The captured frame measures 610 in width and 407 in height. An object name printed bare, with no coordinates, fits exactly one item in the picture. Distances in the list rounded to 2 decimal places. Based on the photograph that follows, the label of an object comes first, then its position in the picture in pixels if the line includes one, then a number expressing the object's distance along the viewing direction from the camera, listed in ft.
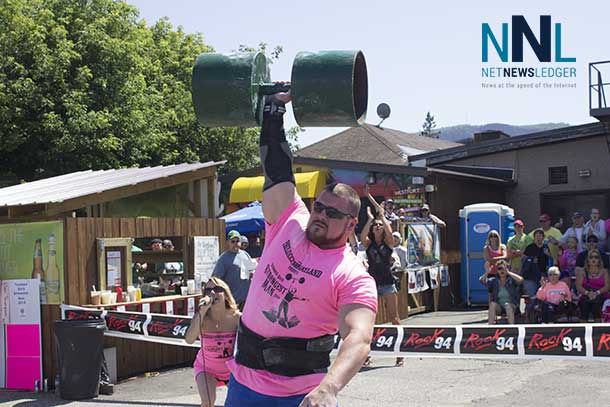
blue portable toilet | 58.03
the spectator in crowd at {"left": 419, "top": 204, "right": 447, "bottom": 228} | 56.65
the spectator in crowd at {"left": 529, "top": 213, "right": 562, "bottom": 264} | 49.22
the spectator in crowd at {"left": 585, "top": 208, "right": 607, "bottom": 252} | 48.03
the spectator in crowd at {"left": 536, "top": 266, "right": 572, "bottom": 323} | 42.32
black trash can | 30.63
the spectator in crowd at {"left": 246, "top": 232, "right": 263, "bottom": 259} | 52.95
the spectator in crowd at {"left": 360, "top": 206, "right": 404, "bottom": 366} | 35.22
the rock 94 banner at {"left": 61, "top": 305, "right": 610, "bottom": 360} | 24.13
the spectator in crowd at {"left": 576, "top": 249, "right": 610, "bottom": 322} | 42.39
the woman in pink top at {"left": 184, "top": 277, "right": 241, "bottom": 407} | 23.21
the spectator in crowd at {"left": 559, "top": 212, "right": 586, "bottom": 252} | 48.47
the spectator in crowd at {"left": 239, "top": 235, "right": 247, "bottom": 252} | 41.08
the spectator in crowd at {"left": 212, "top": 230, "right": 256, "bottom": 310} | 34.60
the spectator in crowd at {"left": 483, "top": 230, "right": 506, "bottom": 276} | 47.44
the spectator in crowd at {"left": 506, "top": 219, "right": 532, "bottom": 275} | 48.98
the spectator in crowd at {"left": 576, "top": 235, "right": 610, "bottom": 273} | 44.35
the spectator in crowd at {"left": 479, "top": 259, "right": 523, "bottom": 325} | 42.45
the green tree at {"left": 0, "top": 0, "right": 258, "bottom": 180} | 70.79
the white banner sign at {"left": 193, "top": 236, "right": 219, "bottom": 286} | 38.52
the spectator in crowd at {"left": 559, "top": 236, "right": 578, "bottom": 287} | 46.29
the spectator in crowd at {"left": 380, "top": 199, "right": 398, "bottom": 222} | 49.93
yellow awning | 63.16
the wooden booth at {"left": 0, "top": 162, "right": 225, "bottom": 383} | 32.83
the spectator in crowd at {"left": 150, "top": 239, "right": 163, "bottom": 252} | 41.21
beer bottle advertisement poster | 32.86
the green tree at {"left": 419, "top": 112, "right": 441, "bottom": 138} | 442.50
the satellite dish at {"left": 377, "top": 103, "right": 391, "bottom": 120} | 104.45
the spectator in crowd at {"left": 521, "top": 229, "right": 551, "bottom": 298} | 45.06
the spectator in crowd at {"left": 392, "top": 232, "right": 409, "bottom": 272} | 48.91
